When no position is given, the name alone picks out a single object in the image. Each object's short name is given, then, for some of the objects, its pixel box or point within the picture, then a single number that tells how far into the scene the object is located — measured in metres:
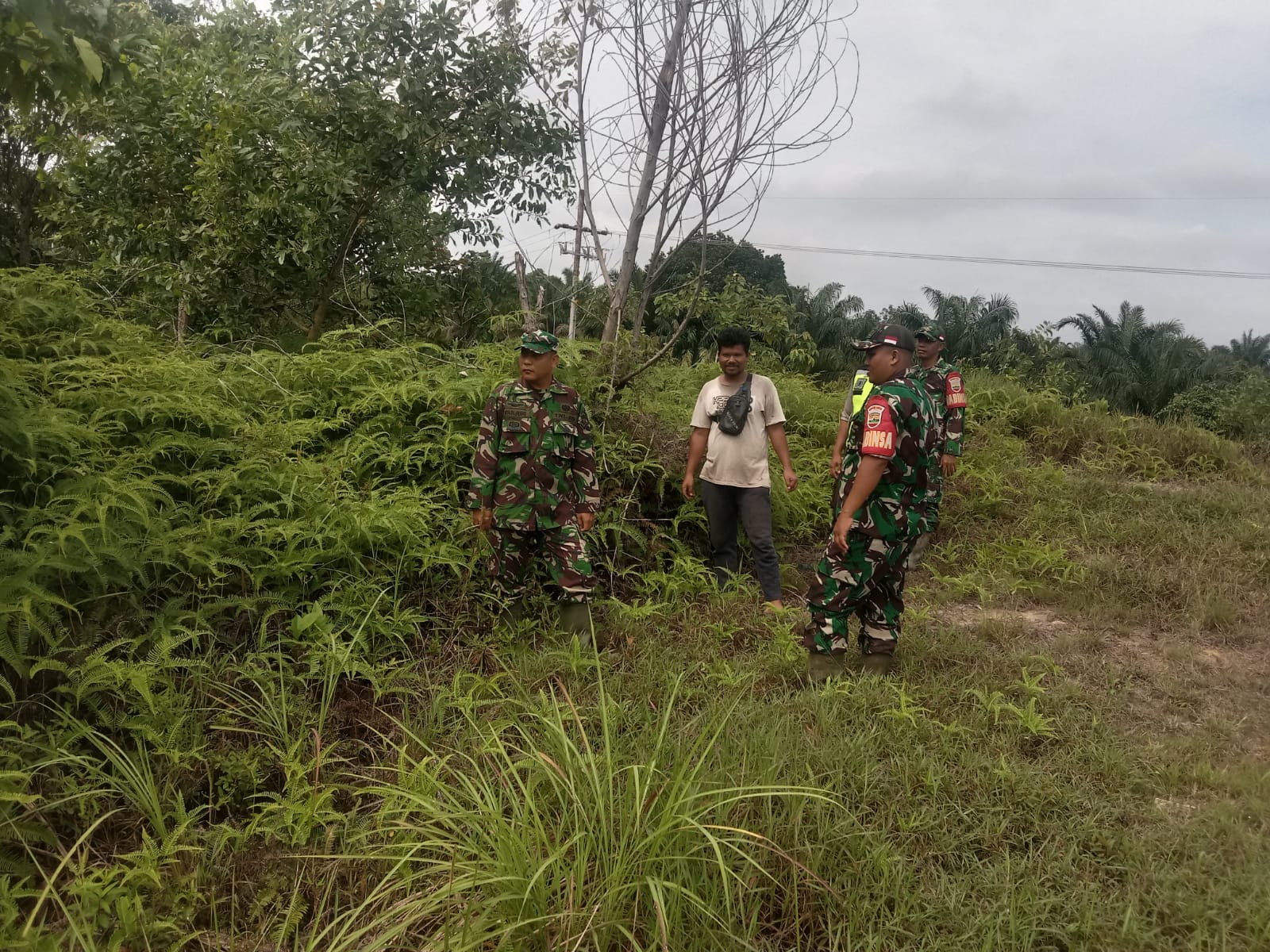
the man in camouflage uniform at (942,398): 5.66
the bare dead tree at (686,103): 5.00
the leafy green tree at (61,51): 2.28
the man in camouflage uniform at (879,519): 3.50
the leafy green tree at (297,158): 6.30
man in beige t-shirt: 4.85
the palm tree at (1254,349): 20.44
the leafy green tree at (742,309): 10.68
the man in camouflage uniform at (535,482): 4.02
